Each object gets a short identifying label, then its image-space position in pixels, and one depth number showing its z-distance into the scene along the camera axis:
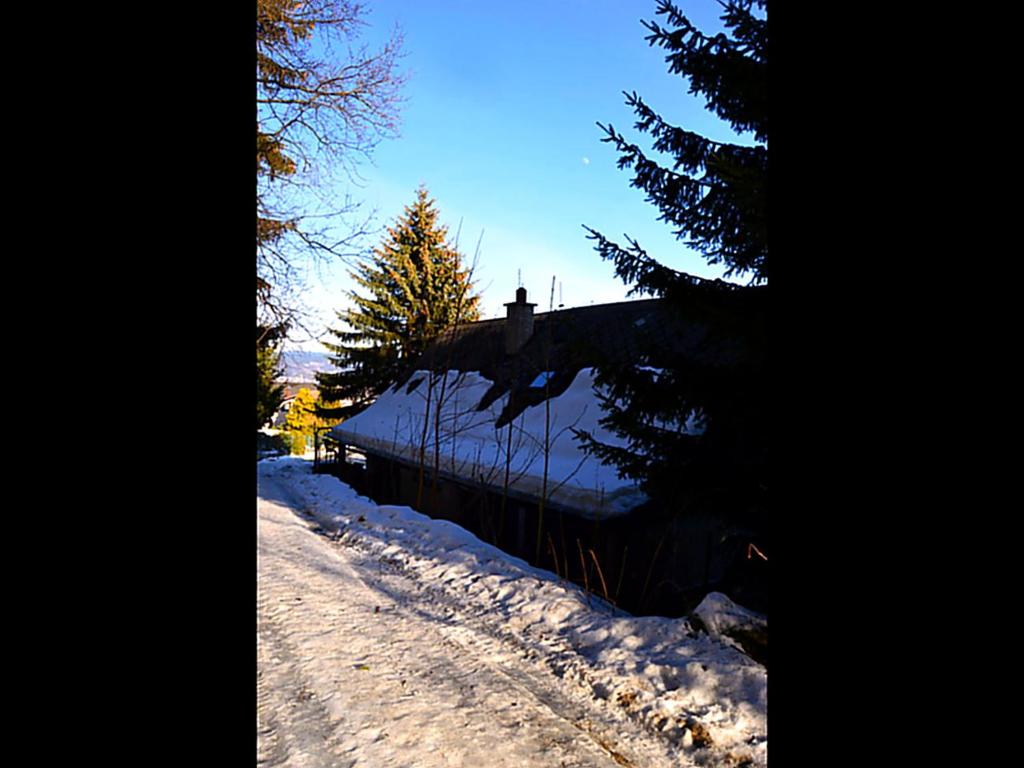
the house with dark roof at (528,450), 8.35
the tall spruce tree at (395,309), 26.36
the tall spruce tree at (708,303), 5.32
